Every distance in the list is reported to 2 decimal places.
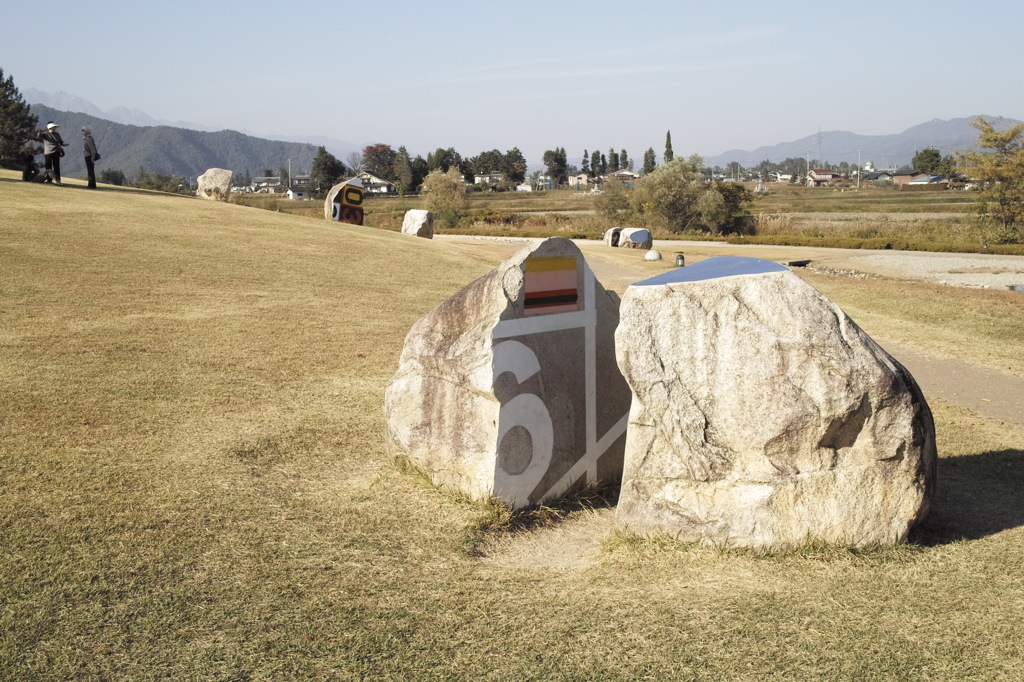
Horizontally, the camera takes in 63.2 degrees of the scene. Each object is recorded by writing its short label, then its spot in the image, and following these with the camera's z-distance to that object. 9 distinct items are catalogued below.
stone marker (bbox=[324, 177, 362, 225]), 31.47
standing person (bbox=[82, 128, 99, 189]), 24.82
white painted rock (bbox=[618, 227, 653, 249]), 33.19
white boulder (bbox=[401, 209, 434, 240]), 32.78
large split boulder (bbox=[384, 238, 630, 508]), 6.49
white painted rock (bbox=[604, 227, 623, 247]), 34.19
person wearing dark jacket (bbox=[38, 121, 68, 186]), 24.77
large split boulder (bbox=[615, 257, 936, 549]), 5.33
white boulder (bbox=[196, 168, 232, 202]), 32.06
